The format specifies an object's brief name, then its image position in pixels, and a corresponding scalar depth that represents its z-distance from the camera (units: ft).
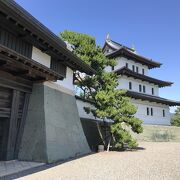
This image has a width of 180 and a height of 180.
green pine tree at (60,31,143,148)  36.98
